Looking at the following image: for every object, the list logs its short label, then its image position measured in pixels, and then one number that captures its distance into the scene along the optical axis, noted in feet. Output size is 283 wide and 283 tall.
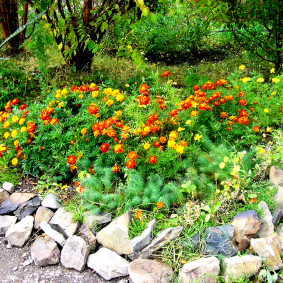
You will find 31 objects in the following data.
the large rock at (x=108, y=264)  6.81
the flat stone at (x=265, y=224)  6.73
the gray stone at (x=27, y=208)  8.61
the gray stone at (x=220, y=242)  6.39
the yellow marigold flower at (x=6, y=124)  9.69
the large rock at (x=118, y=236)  7.08
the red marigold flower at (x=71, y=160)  8.39
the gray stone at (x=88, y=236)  7.39
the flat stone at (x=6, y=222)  8.20
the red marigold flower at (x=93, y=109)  8.93
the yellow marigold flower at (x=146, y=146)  8.15
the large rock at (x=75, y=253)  7.09
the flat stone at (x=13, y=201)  8.79
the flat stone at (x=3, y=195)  9.08
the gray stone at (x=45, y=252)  7.25
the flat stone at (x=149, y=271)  6.31
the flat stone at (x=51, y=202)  8.54
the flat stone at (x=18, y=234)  7.88
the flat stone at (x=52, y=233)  7.59
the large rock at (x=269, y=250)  6.05
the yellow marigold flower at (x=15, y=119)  9.71
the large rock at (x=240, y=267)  5.94
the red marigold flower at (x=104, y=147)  8.31
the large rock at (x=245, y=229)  6.50
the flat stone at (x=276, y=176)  7.79
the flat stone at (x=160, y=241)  6.76
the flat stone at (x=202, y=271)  6.03
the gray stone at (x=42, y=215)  8.23
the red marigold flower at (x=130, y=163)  7.75
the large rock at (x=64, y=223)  7.69
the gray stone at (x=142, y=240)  6.86
